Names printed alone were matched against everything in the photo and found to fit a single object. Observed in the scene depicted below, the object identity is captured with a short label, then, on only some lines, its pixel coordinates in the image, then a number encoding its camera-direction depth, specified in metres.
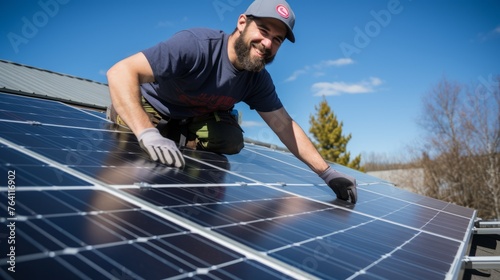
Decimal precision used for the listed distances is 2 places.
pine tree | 39.70
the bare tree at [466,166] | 22.02
